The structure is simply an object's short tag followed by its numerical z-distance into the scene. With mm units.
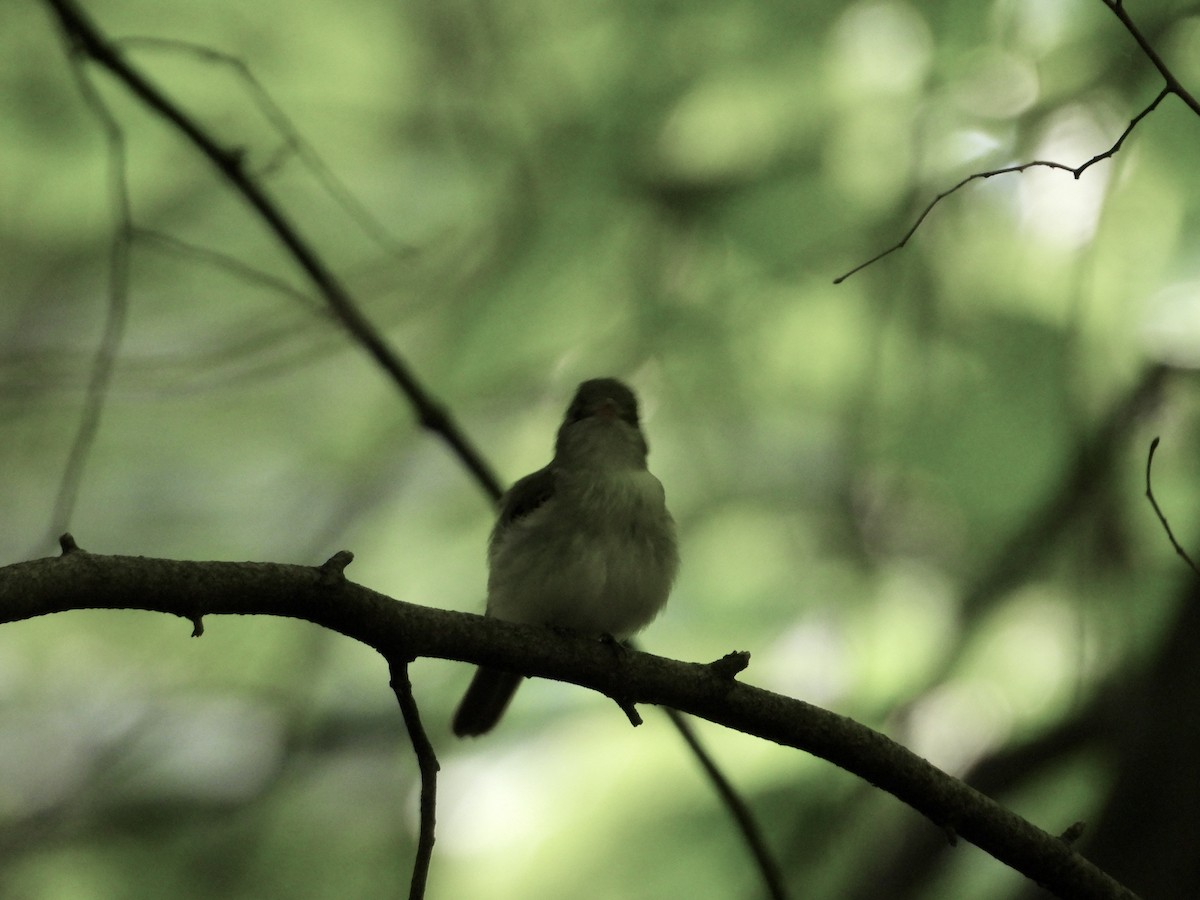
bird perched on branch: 6082
